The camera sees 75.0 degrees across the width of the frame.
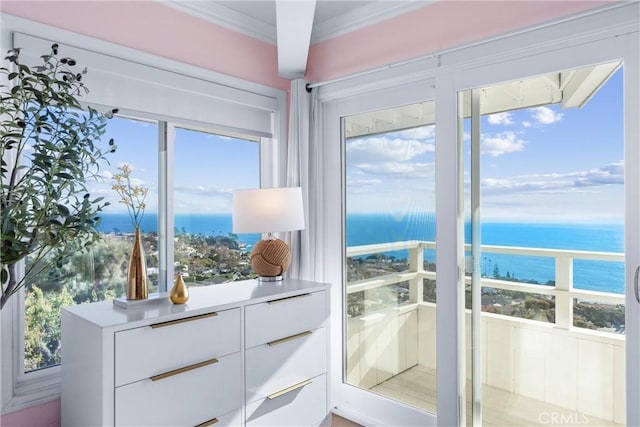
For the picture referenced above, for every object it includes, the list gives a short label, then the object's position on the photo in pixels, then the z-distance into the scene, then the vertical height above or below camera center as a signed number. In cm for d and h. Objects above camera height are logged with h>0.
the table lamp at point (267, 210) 236 +3
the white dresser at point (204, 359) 169 -67
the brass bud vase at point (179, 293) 198 -37
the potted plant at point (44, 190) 148 +10
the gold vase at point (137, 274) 193 -27
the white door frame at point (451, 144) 182 +40
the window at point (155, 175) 201 +26
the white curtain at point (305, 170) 289 +31
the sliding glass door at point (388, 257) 252 -27
